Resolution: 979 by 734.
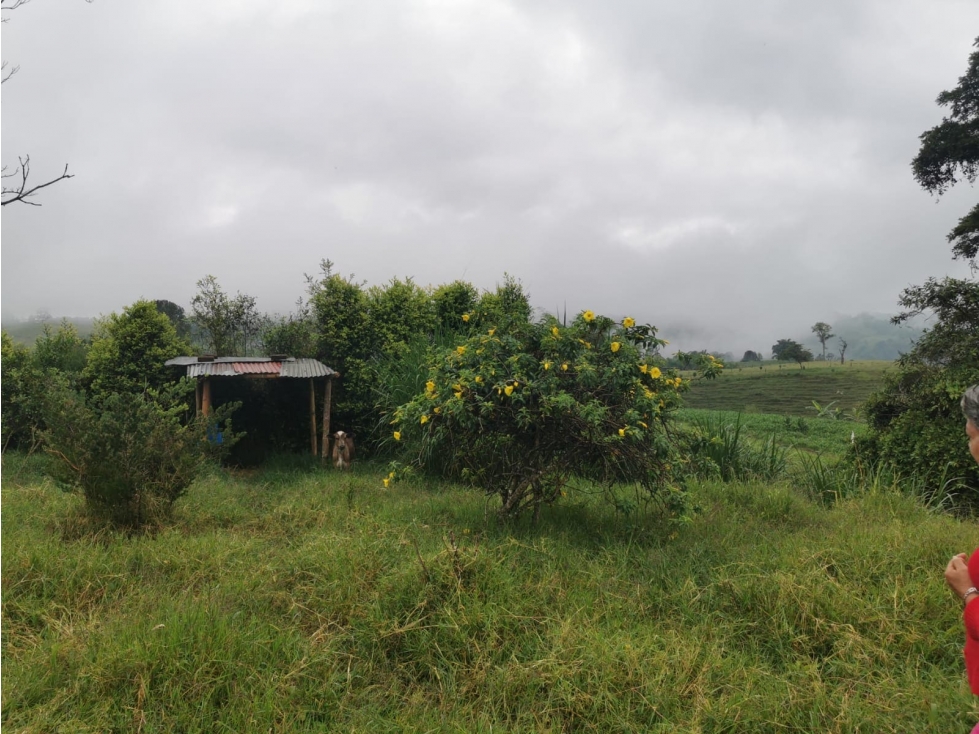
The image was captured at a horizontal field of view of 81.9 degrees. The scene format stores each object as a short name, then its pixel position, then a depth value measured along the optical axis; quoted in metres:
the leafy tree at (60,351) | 10.20
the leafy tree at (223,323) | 11.13
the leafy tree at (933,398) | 5.44
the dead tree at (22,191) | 3.08
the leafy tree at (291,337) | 9.27
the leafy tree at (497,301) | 8.48
